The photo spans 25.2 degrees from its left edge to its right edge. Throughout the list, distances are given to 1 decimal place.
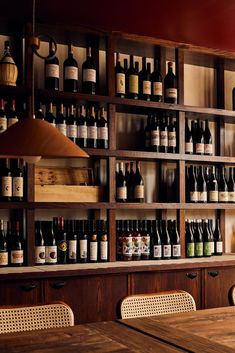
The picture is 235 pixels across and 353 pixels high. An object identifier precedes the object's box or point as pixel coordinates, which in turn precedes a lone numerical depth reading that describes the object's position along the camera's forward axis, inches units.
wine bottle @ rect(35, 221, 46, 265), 148.3
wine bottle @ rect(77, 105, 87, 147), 155.6
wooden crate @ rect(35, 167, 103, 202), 152.4
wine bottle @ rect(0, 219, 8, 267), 143.1
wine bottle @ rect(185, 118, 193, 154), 173.9
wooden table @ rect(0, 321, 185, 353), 68.5
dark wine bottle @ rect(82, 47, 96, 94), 159.6
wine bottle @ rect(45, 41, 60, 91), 154.1
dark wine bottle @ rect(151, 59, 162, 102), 169.5
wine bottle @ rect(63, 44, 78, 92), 156.7
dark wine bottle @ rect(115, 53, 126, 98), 163.5
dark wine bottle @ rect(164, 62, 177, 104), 171.3
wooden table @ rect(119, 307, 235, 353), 70.6
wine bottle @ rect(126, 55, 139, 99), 165.6
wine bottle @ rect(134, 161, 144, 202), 166.7
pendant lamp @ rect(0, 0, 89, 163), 66.1
